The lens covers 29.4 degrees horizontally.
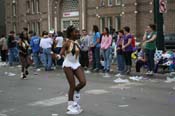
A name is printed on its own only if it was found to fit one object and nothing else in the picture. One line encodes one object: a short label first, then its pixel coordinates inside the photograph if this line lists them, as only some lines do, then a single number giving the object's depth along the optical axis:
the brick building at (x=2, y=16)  48.42
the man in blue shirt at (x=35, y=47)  15.31
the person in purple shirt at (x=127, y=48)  11.92
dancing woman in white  6.77
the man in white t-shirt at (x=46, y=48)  14.59
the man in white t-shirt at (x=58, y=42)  14.86
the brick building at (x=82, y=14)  26.79
